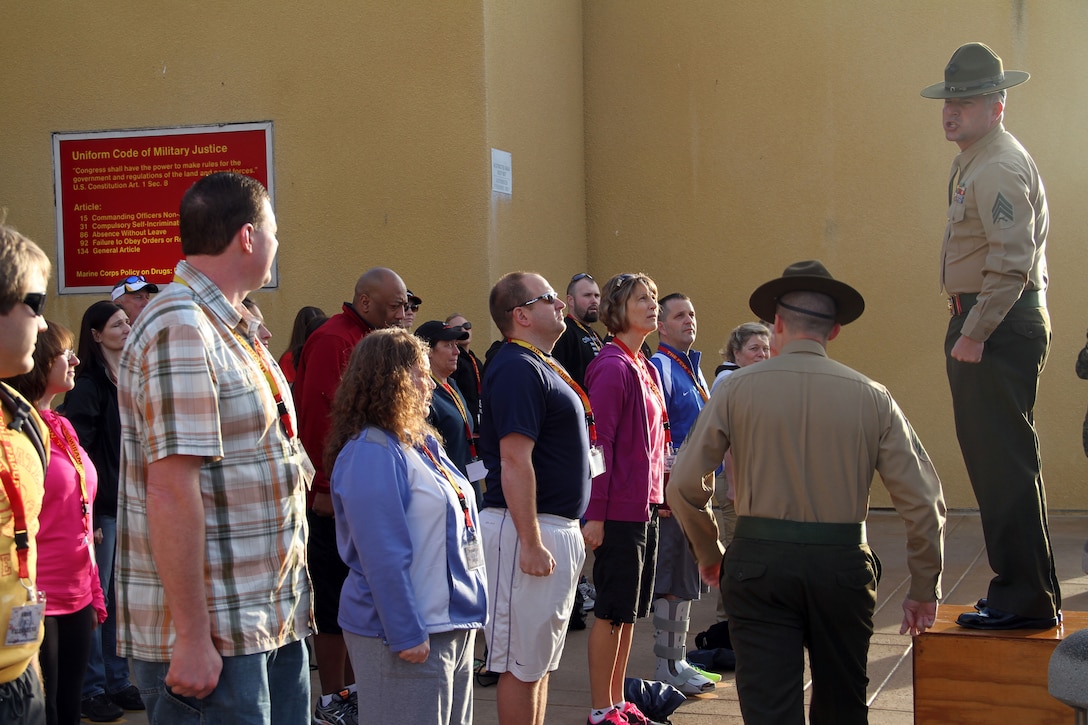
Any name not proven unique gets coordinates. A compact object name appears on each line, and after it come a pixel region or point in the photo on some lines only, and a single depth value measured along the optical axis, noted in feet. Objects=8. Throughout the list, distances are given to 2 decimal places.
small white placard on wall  27.89
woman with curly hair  11.21
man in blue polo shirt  14.19
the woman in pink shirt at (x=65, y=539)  13.91
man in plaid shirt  8.57
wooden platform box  13.65
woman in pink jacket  16.43
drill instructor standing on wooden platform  13.99
